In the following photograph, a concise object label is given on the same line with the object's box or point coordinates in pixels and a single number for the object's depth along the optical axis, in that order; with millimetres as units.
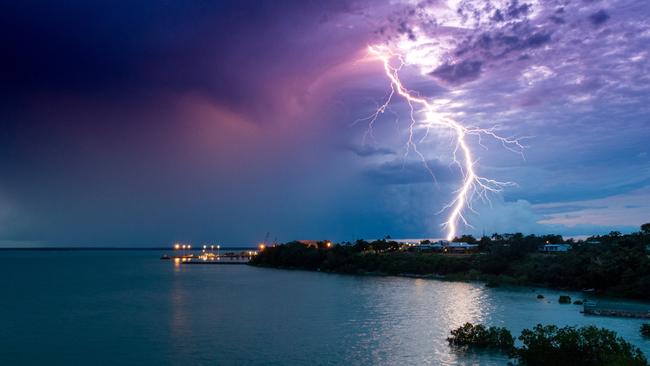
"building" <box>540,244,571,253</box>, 99338
